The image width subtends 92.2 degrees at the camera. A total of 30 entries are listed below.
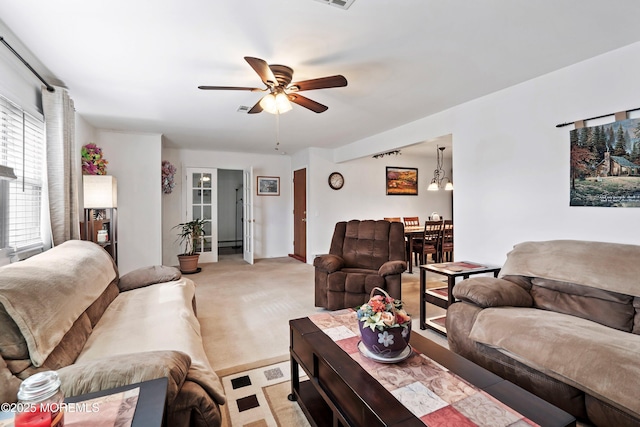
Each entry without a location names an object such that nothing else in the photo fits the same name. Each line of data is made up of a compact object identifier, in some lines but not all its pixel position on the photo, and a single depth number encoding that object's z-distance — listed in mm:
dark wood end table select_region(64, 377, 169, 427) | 898
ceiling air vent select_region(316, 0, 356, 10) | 1750
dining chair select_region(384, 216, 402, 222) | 6836
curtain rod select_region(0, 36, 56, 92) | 1983
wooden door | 6422
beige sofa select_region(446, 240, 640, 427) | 1483
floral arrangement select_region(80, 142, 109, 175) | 3902
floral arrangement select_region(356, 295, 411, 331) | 1409
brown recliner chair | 3172
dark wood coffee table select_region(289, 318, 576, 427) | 1105
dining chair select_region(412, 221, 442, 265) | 5113
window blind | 2172
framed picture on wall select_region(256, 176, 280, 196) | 6891
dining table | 5297
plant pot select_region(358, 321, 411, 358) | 1407
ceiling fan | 2309
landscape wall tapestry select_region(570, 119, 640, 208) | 2230
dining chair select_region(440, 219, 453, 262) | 5219
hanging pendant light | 6656
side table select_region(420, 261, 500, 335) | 2725
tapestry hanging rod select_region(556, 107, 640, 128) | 2230
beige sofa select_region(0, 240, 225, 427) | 1136
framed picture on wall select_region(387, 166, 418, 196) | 6902
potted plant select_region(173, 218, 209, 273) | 5504
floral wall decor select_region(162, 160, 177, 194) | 5859
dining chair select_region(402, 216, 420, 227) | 6637
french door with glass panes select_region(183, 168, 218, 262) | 6289
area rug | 1714
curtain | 2574
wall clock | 6250
